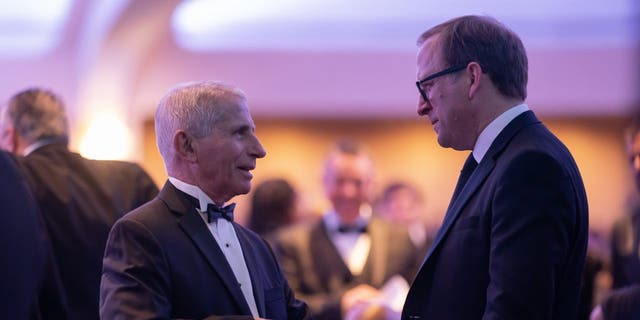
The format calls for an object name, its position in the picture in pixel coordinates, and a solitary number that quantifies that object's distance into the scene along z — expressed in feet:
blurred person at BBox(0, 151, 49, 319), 10.98
